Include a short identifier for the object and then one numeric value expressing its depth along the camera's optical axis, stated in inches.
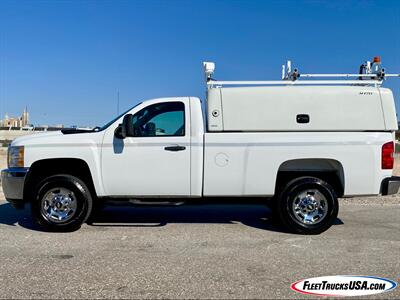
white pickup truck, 232.7
